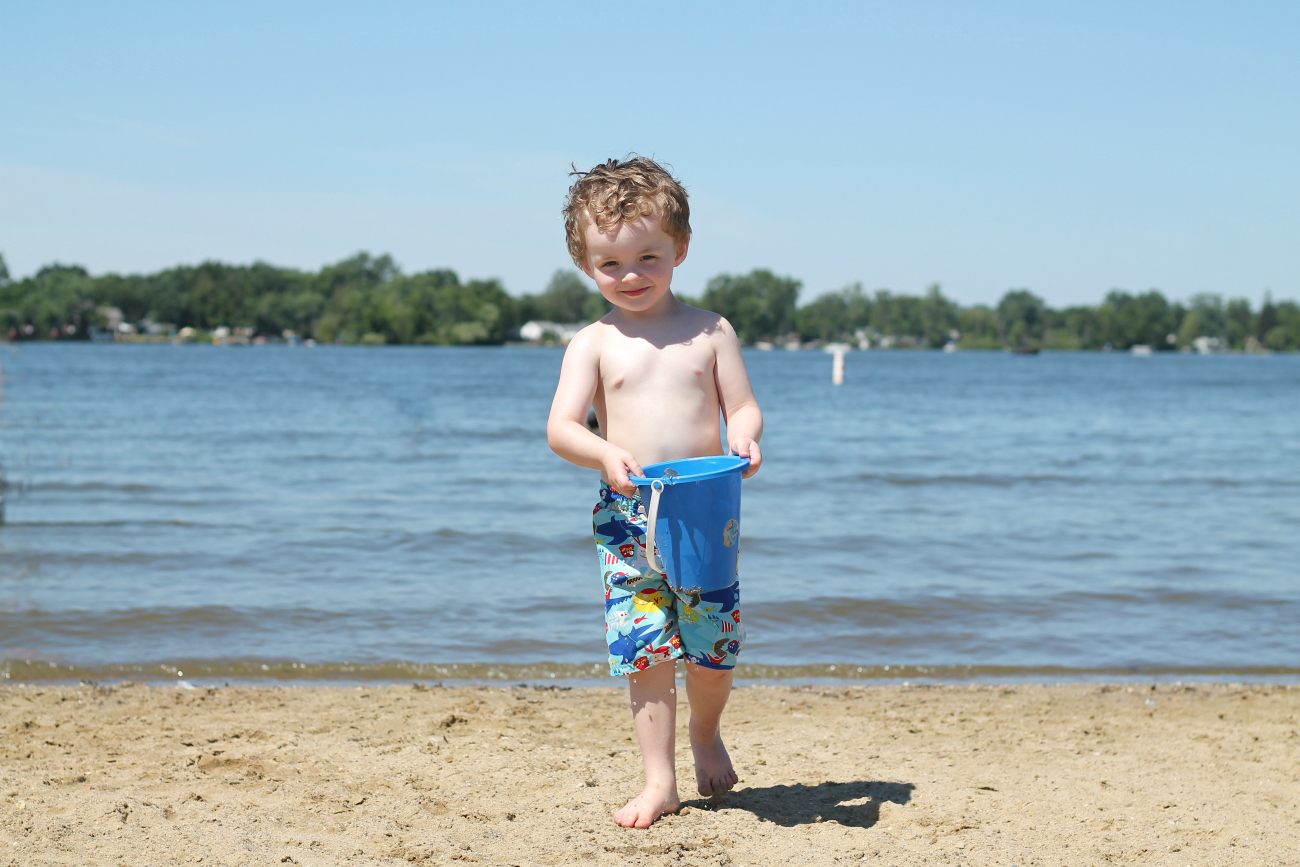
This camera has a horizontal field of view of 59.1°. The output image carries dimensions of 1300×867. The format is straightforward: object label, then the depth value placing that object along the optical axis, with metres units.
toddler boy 2.91
